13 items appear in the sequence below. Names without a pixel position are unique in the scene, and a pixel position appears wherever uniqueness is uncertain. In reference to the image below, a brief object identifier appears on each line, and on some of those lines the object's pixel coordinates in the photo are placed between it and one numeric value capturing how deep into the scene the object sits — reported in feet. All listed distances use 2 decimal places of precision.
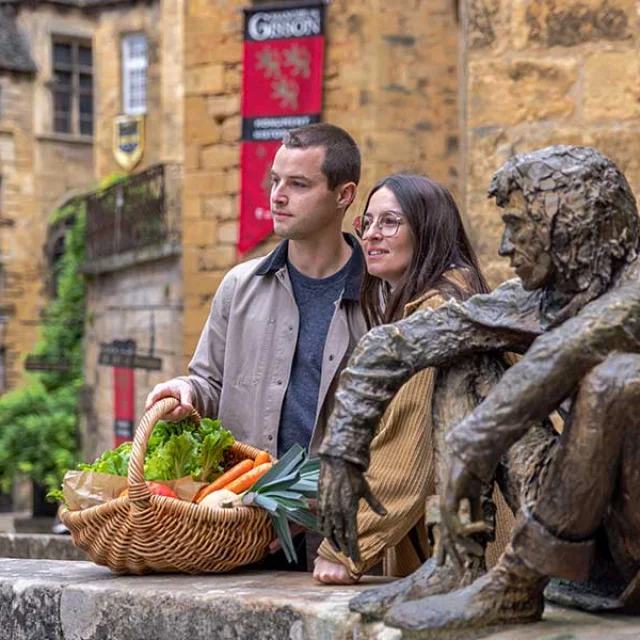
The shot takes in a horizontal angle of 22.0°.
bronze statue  10.05
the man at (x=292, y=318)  14.70
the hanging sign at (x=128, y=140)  106.11
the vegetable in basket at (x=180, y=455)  14.17
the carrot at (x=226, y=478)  13.98
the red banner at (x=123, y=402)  64.08
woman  12.76
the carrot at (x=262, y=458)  14.16
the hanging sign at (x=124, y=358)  59.16
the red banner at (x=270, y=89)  46.09
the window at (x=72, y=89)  122.83
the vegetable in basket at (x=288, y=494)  13.42
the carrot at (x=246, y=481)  13.82
